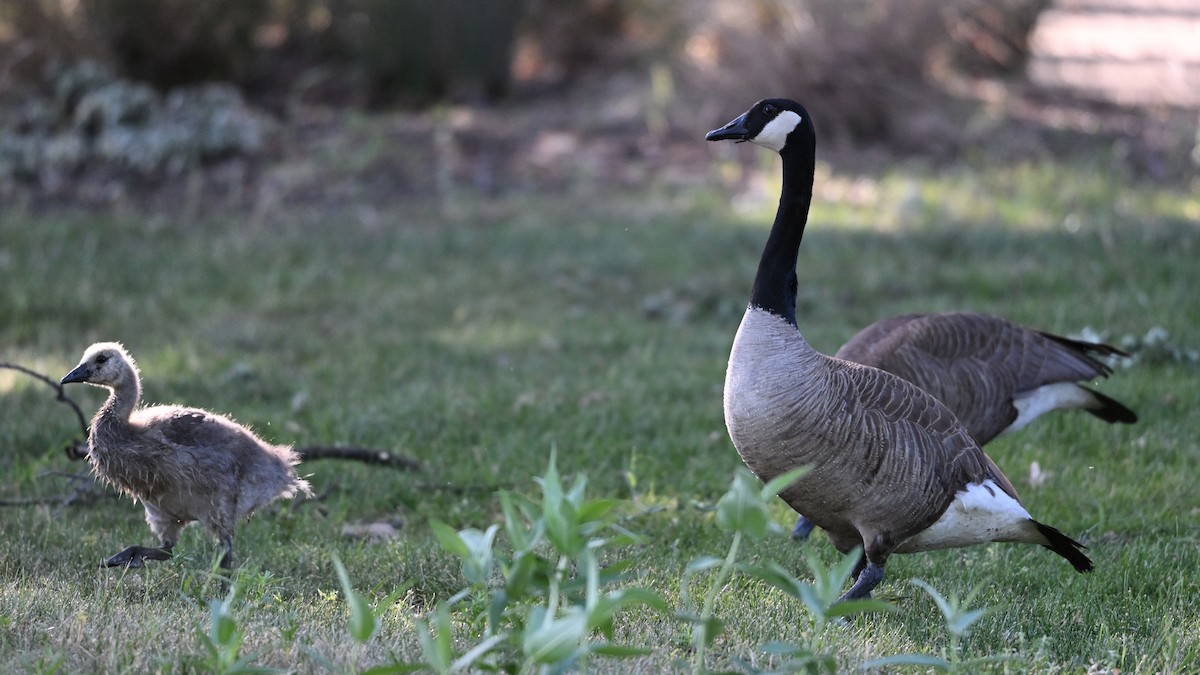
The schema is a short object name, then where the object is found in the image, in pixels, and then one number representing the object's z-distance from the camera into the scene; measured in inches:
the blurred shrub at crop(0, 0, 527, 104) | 997.8
